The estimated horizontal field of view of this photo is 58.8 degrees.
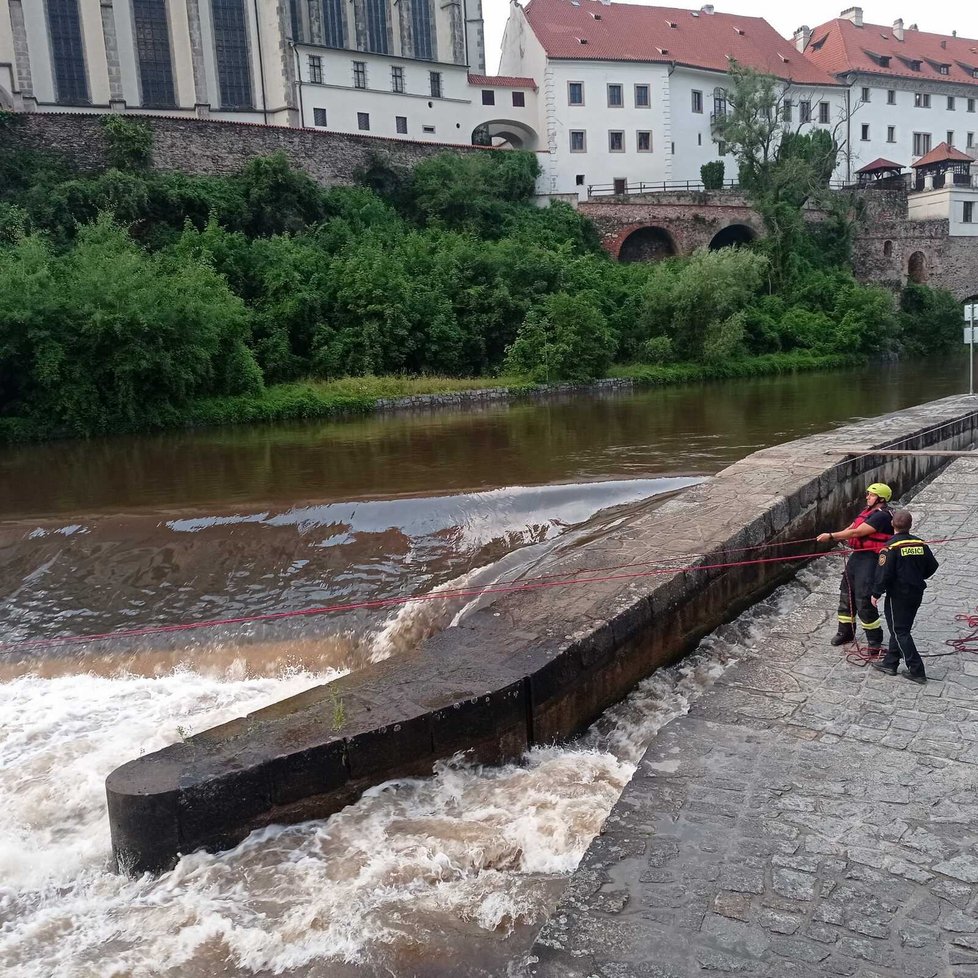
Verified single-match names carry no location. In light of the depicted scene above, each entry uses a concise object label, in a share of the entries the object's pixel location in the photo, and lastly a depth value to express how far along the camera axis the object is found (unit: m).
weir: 5.09
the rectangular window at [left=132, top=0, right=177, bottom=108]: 41.75
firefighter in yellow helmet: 7.03
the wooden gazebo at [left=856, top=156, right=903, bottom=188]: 56.12
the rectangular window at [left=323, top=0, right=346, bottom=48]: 45.91
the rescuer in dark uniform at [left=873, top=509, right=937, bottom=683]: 6.57
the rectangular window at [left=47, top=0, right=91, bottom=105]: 40.00
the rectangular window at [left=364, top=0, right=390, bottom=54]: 47.41
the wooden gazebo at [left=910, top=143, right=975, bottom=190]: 54.59
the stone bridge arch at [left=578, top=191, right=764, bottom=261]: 47.06
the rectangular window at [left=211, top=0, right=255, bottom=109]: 43.12
